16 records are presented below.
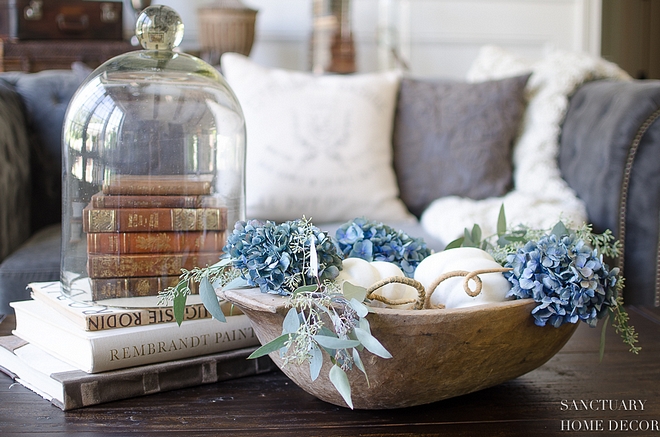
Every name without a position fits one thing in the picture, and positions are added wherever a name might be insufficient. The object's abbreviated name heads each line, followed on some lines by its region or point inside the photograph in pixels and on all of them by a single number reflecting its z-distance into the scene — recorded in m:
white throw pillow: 1.88
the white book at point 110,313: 0.71
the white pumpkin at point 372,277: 0.64
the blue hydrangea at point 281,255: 0.60
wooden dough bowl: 0.58
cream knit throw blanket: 1.73
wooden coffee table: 0.62
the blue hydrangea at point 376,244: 0.75
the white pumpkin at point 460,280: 0.65
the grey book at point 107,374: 0.67
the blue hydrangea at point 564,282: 0.62
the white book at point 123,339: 0.70
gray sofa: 1.69
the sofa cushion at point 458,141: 2.01
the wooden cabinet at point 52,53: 3.15
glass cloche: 0.78
